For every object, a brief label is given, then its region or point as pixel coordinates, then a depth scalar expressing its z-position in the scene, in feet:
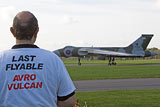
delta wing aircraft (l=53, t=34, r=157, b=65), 182.50
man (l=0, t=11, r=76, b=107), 7.79
